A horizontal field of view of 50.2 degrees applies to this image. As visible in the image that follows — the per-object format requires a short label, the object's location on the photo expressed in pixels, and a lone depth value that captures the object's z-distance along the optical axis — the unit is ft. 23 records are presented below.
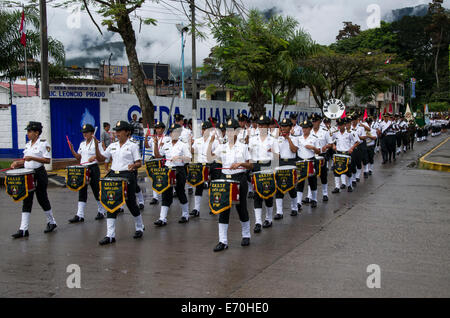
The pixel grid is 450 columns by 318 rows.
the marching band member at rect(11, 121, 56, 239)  26.14
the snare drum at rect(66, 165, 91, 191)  28.60
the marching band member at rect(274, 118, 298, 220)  28.99
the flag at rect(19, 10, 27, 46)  61.26
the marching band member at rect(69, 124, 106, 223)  28.84
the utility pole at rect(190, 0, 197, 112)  65.56
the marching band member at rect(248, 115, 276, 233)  27.12
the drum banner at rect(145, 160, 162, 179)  31.24
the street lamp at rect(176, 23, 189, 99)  75.93
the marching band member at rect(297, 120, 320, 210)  32.19
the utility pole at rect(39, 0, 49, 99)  47.06
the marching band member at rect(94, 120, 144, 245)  24.70
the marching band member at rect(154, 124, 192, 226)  27.96
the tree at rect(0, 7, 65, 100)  62.64
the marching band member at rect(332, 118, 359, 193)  40.86
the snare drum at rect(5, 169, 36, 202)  24.98
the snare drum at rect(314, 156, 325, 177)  32.83
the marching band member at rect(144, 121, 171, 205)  31.94
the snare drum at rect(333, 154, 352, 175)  37.91
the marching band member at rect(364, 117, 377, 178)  49.06
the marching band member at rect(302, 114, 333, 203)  35.04
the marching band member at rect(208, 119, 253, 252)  22.43
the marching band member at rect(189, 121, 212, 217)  30.83
